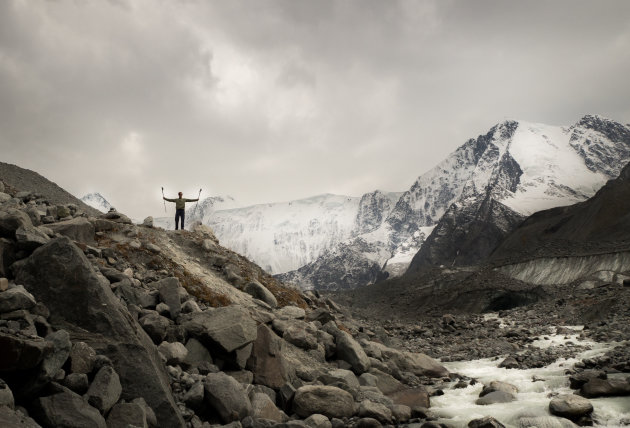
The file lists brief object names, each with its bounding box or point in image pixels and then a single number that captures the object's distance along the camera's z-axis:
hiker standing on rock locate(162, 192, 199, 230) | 29.23
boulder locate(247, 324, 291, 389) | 14.10
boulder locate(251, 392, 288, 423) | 11.88
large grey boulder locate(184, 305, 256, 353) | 13.52
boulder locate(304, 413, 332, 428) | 12.24
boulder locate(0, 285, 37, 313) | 8.66
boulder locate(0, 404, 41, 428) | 6.59
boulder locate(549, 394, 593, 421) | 13.89
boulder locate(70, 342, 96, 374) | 8.83
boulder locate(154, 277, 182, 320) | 14.85
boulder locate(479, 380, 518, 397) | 18.19
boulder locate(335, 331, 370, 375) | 19.06
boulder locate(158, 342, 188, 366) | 12.10
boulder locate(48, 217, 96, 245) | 17.77
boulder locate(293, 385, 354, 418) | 13.35
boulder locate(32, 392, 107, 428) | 7.72
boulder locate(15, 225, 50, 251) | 10.96
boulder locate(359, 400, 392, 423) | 13.86
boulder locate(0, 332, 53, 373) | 7.52
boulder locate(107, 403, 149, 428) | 8.62
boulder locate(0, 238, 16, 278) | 10.45
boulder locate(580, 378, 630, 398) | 15.59
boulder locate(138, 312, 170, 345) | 12.52
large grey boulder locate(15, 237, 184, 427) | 9.73
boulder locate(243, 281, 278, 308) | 23.17
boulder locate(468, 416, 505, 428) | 13.03
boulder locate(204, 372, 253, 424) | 11.13
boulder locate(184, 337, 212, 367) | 13.08
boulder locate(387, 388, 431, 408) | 16.72
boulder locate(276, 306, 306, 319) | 21.64
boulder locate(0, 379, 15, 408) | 7.00
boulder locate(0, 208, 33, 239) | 11.27
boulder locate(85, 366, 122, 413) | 8.52
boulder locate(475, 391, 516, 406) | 16.95
